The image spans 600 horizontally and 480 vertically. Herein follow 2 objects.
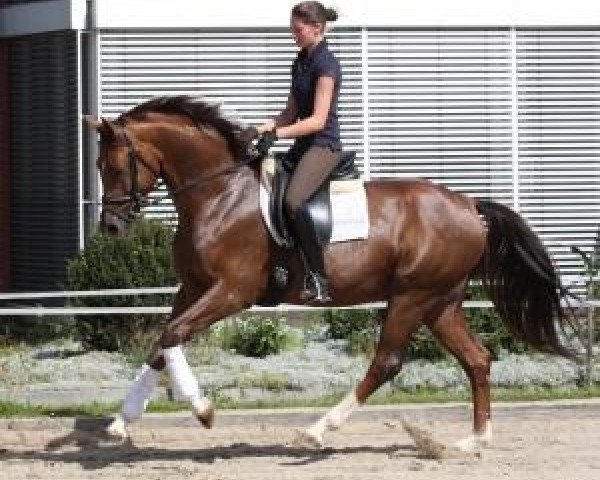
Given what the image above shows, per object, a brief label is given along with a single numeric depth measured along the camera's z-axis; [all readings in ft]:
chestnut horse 39.42
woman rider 39.58
